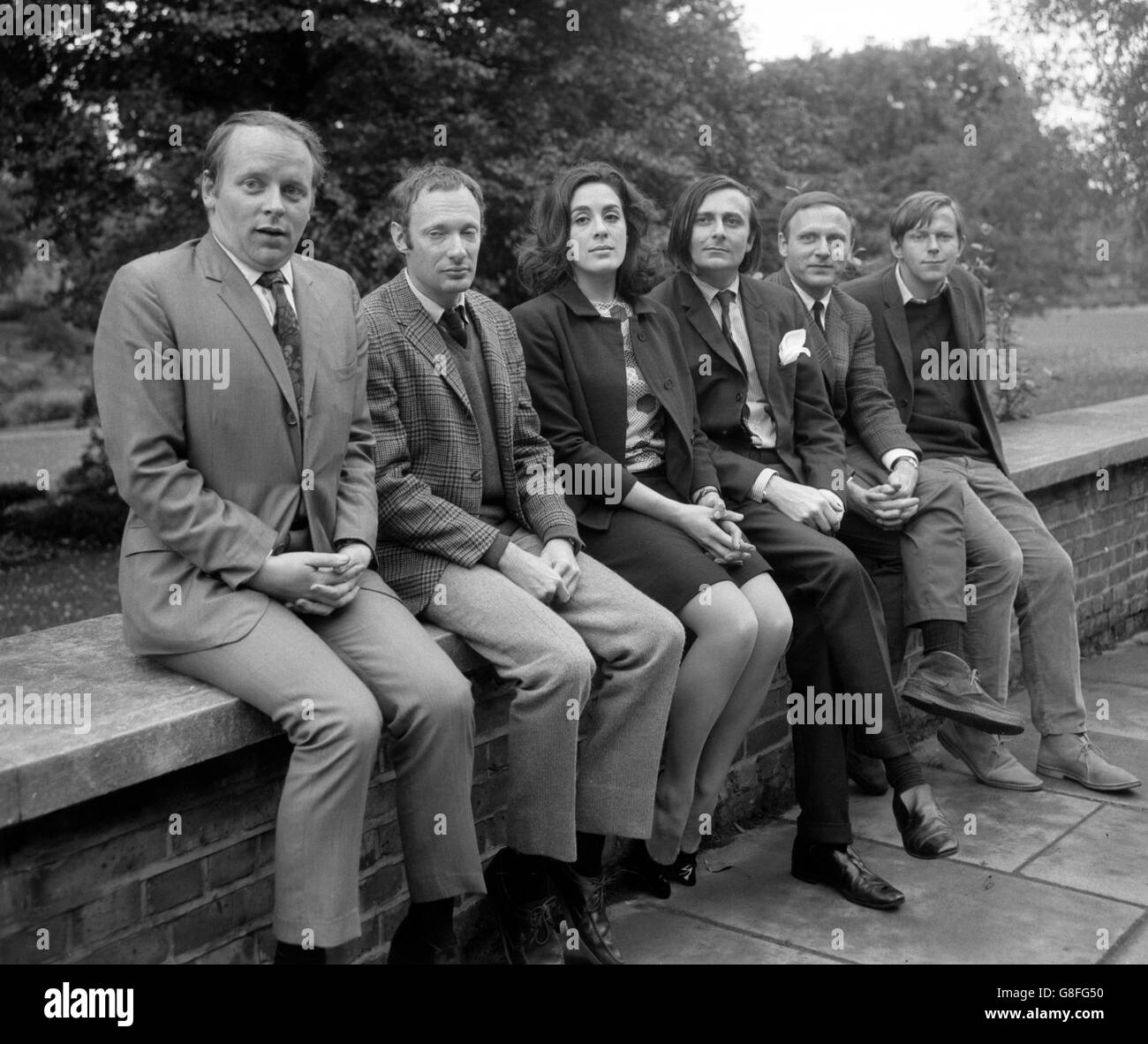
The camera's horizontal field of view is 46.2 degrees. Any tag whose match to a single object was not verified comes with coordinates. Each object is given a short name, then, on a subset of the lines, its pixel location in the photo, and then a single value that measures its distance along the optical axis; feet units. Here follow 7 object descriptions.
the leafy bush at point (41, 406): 55.42
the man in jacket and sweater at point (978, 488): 16.10
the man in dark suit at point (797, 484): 13.11
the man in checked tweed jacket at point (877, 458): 15.53
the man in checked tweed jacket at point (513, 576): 11.18
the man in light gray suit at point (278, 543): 9.34
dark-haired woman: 12.60
